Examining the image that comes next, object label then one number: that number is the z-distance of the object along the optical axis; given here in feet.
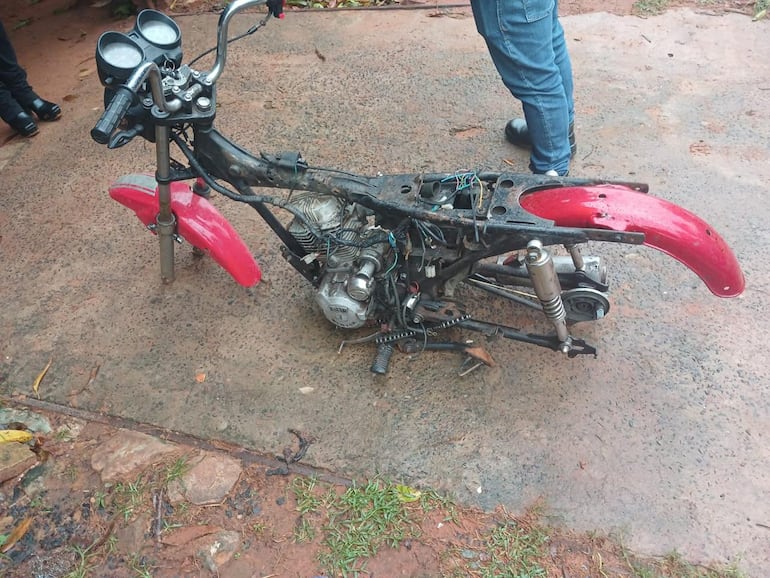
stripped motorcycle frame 6.61
